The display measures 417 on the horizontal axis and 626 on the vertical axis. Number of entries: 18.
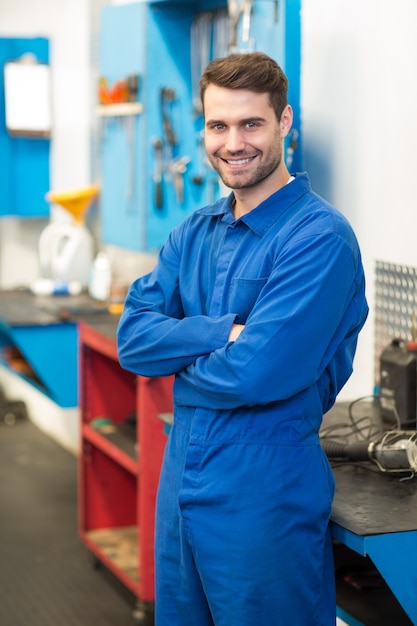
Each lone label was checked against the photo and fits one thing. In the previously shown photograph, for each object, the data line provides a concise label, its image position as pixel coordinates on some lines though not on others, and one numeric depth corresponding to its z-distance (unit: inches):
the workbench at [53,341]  154.9
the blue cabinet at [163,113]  151.5
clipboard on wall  194.1
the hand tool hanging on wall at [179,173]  153.7
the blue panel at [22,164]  197.9
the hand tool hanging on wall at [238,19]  120.3
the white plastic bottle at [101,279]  172.4
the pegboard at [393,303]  104.1
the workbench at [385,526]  71.7
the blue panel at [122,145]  155.9
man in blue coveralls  73.9
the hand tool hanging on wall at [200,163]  149.9
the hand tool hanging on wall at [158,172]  155.3
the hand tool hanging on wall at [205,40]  147.0
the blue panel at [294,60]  114.6
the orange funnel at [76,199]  183.3
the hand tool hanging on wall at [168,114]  154.3
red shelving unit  134.0
